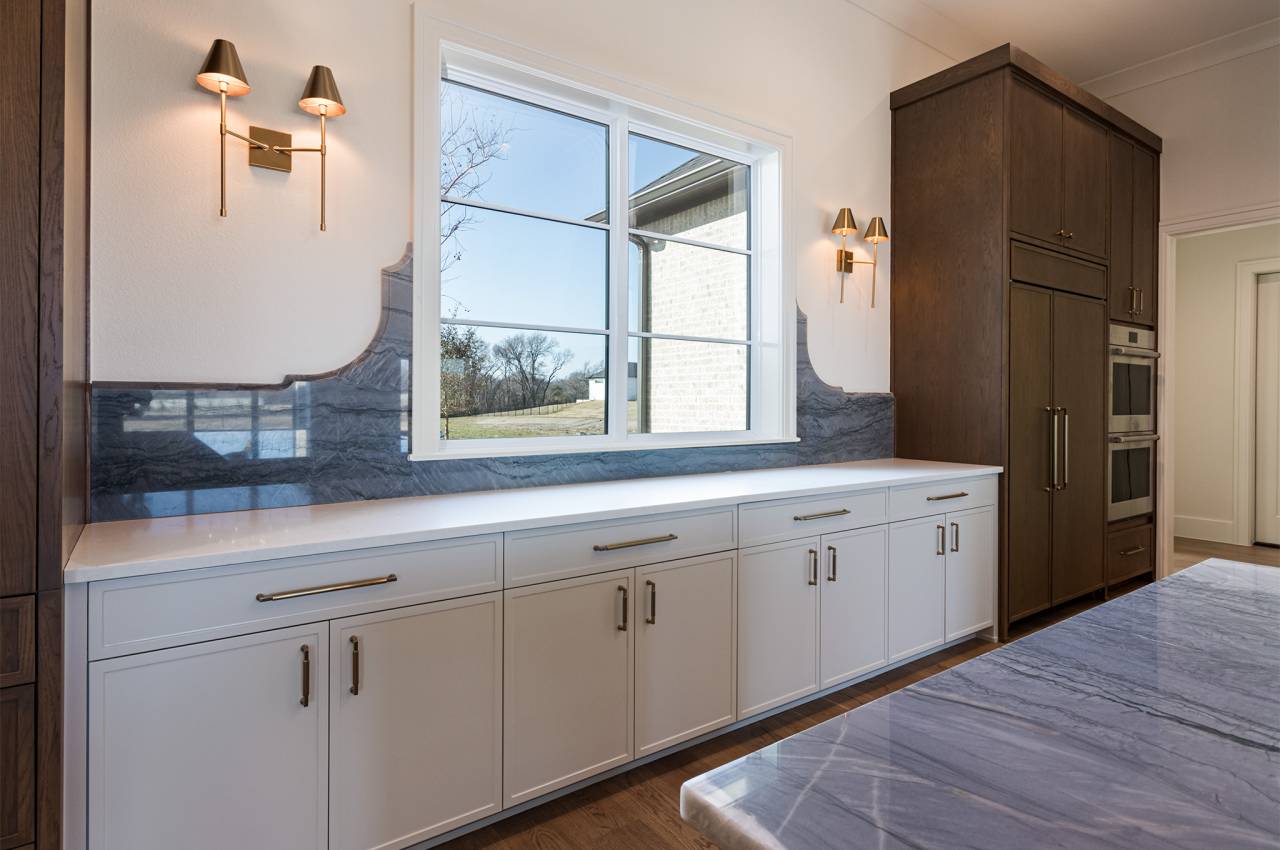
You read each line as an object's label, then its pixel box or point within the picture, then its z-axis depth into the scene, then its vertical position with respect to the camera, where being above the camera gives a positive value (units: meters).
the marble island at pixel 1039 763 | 0.51 -0.30
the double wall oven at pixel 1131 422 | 3.97 +0.05
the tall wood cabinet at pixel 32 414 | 1.18 +0.02
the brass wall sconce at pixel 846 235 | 3.47 +0.97
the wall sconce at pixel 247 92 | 1.83 +0.93
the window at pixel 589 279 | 2.43 +0.61
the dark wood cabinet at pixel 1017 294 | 3.28 +0.70
